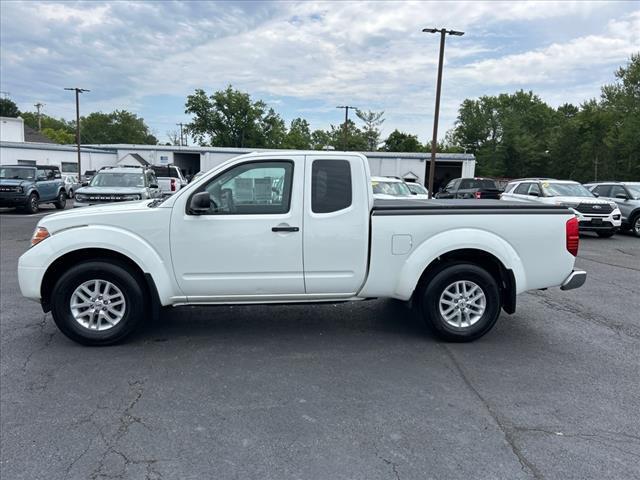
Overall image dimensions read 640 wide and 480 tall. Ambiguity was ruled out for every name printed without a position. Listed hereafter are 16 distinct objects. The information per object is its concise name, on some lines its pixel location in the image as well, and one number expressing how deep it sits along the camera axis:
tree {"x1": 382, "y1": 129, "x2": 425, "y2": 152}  79.39
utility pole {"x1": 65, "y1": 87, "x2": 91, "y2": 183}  38.25
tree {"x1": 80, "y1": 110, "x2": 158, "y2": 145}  103.44
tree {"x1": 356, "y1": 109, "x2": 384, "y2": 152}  80.19
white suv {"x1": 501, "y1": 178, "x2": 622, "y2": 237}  14.21
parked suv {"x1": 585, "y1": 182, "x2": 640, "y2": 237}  15.57
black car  21.50
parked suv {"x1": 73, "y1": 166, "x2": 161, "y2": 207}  14.53
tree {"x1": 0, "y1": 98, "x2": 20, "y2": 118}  79.60
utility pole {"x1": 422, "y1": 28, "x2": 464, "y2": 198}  22.53
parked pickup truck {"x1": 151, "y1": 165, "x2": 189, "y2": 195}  21.88
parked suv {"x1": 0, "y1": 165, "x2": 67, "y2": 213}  18.02
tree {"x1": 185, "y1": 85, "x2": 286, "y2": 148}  72.94
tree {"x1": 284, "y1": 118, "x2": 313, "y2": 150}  86.06
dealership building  39.78
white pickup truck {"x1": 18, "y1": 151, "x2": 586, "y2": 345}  4.57
